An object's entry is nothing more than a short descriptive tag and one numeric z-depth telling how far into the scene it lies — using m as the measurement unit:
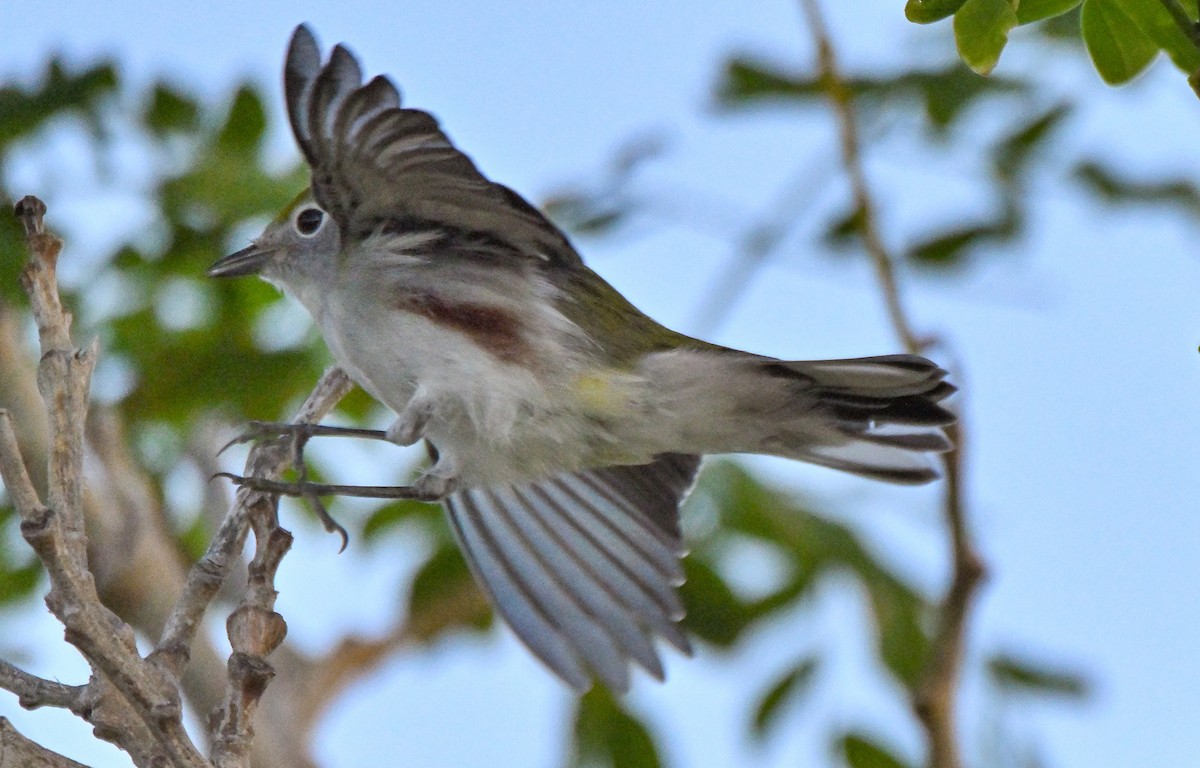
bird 4.55
